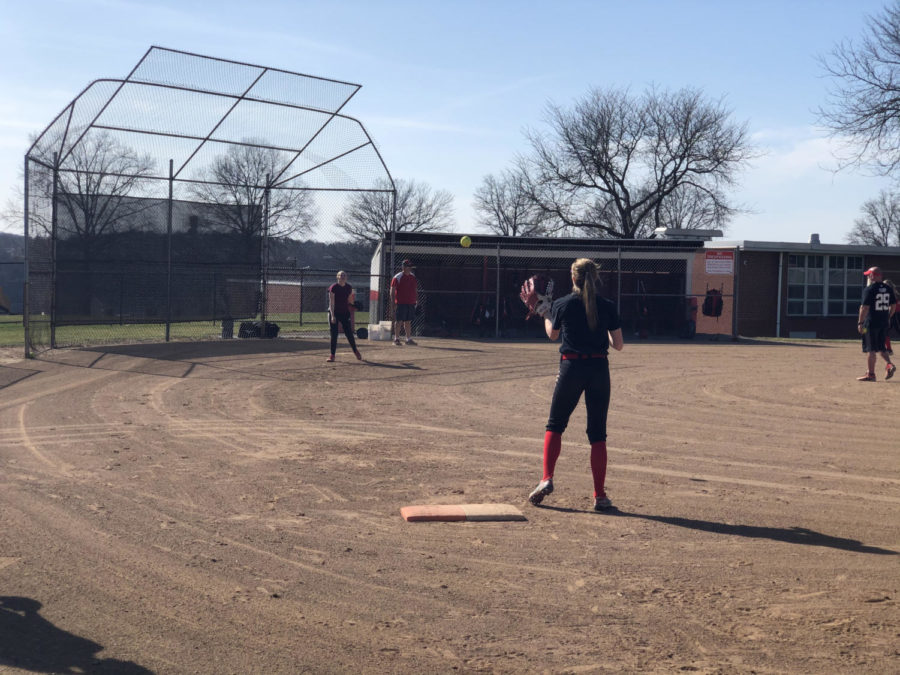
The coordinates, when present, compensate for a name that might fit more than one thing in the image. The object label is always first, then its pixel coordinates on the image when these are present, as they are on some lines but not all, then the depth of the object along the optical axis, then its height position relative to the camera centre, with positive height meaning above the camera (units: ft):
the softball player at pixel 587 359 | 21.58 -1.11
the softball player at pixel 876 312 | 47.19 +0.48
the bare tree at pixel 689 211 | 162.20 +20.71
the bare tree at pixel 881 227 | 285.02 +30.97
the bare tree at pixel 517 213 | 162.30 +20.09
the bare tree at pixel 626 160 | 158.40 +27.73
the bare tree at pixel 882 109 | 91.30 +21.89
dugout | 86.17 +3.68
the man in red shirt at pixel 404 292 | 65.36 +1.22
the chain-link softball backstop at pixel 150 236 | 57.52 +4.91
